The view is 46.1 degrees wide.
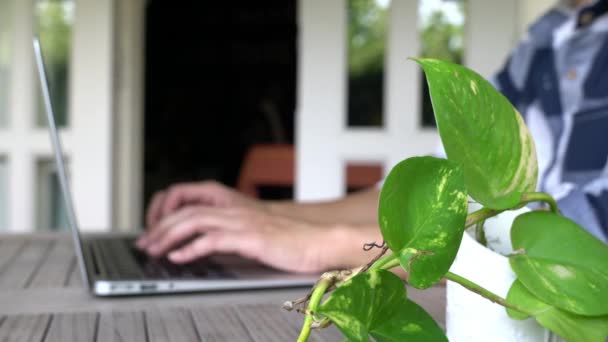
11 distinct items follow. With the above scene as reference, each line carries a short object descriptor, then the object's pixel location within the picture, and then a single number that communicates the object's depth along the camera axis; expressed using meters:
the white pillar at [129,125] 3.14
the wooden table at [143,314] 0.47
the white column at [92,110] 2.54
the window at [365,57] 2.41
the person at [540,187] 0.76
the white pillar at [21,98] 2.56
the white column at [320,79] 2.39
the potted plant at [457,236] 0.24
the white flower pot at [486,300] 0.32
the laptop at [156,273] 0.62
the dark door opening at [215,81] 6.99
